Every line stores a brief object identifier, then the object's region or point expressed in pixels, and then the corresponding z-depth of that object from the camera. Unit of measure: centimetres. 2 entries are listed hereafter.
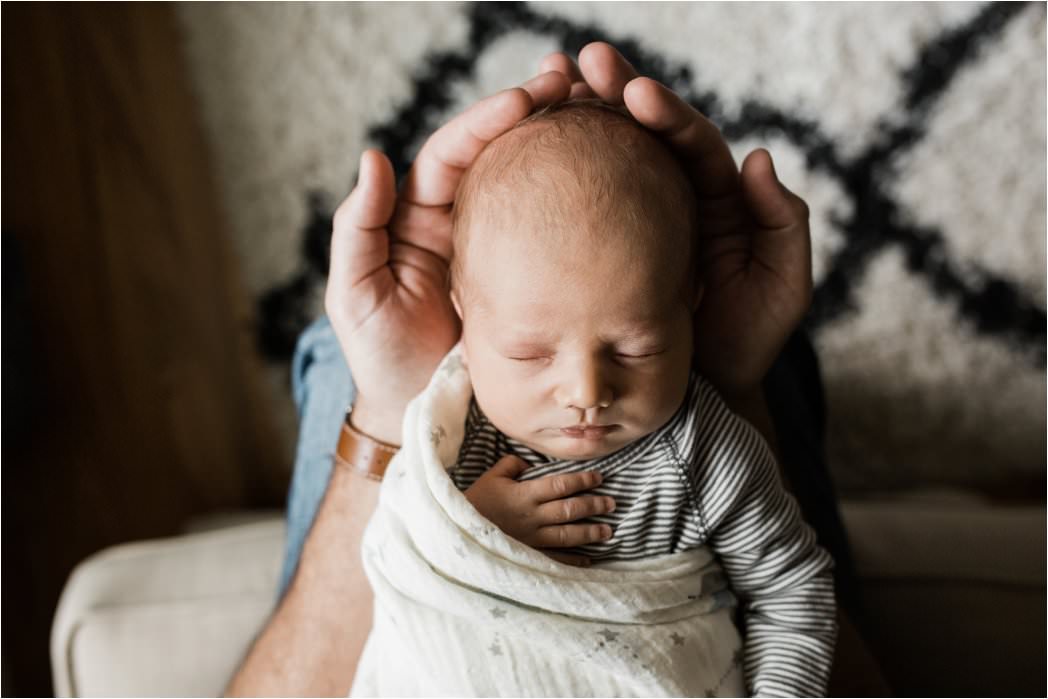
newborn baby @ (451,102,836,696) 69
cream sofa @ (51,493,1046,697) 97
